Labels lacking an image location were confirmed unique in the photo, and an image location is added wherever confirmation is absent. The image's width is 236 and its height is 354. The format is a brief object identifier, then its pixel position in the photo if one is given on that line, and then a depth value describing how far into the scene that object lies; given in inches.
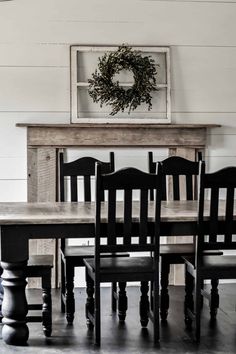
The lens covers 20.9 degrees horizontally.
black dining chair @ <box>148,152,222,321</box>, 176.4
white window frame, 216.2
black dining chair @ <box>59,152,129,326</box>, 170.2
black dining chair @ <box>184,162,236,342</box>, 149.9
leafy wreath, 214.2
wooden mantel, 214.7
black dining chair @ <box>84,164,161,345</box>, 146.9
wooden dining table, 148.6
